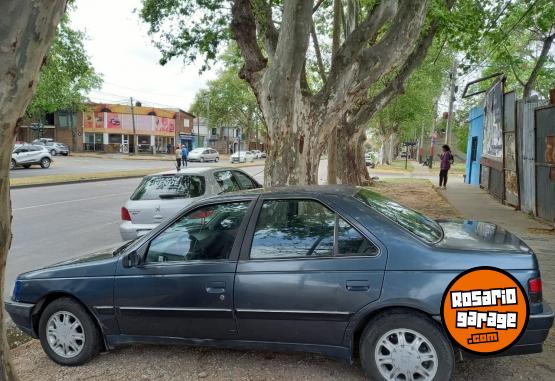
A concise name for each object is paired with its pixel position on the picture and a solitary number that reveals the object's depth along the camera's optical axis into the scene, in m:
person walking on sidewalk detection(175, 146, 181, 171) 28.83
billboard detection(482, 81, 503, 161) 13.61
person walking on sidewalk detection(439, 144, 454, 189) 17.84
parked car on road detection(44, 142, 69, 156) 45.78
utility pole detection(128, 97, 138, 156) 56.00
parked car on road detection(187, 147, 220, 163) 44.47
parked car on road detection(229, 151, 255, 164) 45.98
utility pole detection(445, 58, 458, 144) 25.35
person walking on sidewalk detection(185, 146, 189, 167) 32.41
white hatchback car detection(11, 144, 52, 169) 27.50
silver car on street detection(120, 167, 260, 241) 7.25
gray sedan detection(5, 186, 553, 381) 3.06
